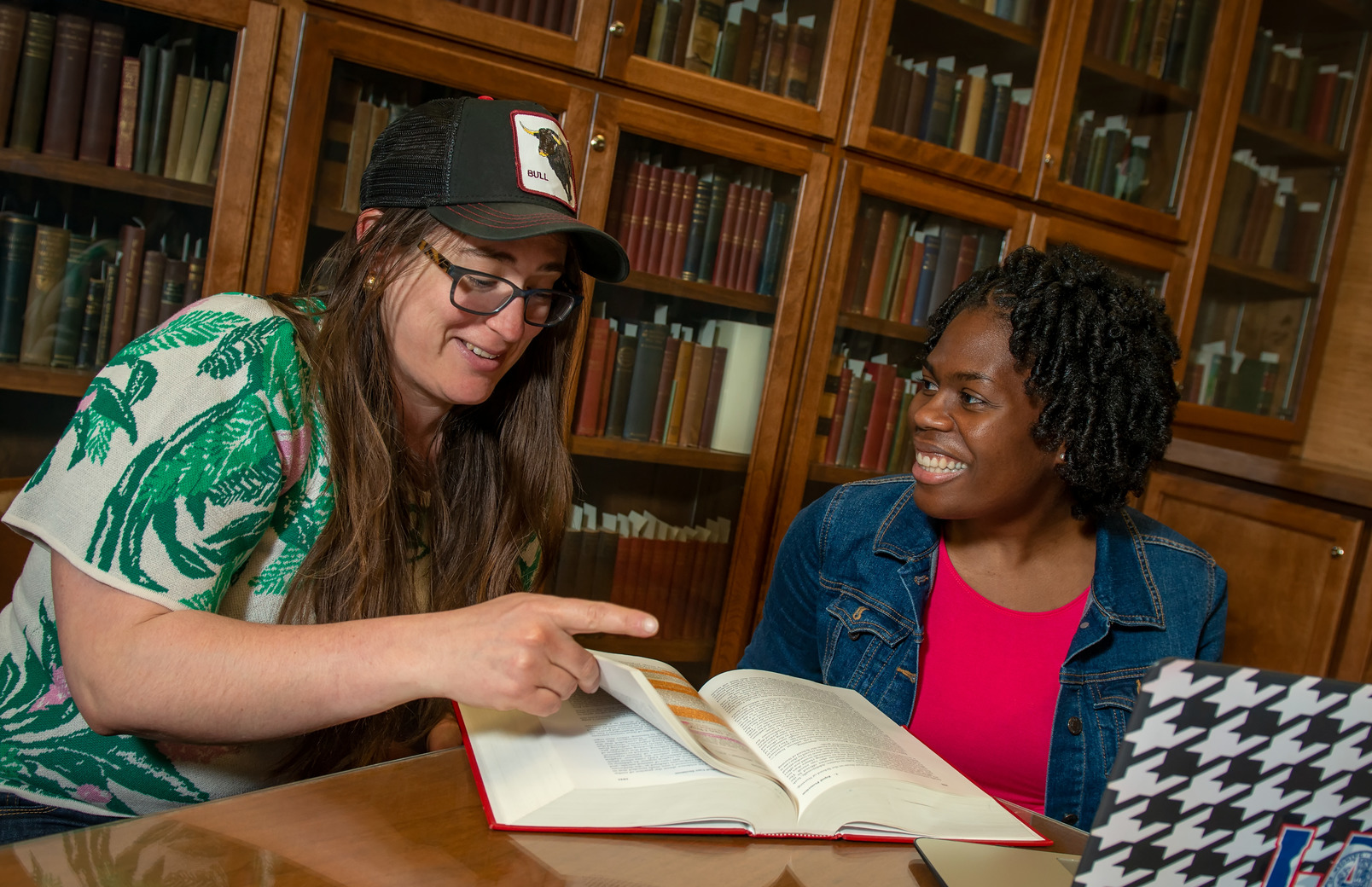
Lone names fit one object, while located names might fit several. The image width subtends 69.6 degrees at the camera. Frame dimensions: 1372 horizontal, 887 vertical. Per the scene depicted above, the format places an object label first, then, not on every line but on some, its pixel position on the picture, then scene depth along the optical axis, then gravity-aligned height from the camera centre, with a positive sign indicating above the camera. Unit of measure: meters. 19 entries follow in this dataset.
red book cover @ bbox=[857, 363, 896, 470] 2.39 -0.06
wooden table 0.59 -0.35
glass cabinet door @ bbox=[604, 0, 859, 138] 1.99 +0.63
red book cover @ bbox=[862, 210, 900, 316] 2.30 +0.29
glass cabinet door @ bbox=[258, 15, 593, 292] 1.69 +0.34
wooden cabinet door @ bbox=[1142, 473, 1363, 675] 2.14 -0.23
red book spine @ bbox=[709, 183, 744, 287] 2.16 +0.27
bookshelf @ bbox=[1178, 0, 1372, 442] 2.73 +0.65
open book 0.69 -0.31
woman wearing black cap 0.74 -0.21
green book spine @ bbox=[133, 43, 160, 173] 1.66 +0.23
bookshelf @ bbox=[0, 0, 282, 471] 1.60 +0.15
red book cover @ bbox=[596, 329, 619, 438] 2.12 -0.09
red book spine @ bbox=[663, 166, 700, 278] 2.12 +0.27
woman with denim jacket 1.27 -0.20
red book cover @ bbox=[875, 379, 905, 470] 2.42 -0.08
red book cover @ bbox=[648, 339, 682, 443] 2.19 -0.09
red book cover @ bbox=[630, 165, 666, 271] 2.07 +0.26
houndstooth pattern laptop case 0.50 -0.18
